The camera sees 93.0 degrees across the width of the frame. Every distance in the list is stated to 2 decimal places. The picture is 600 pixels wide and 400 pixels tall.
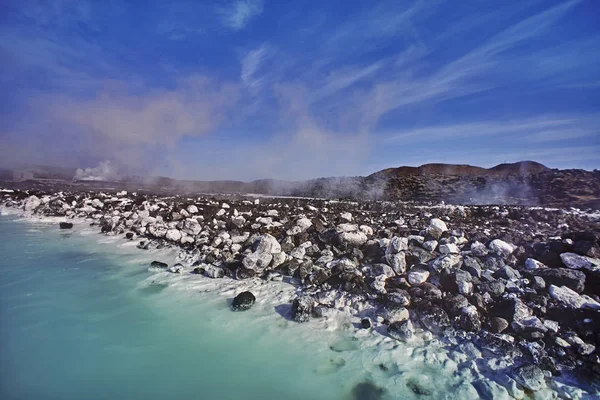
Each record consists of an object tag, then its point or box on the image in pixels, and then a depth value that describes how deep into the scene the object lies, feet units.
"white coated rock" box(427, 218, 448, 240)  18.53
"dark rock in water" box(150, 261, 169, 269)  19.42
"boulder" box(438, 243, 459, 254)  15.74
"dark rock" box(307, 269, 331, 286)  15.79
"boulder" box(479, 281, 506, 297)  12.39
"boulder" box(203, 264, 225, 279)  17.71
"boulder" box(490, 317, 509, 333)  10.75
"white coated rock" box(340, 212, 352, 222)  28.56
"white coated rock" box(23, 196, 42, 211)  47.73
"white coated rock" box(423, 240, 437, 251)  16.61
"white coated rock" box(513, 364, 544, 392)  8.57
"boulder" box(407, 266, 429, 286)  13.89
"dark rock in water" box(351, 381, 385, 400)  8.72
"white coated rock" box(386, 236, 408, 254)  16.51
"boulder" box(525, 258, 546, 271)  14.16
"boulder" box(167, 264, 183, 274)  18.52
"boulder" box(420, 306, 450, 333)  11.51
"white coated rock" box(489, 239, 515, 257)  15.49
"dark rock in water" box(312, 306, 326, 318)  13.23
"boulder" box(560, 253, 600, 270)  13.34
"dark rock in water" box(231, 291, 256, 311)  13.96
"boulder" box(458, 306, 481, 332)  11.09
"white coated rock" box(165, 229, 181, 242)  24.87
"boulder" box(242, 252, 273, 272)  17.70
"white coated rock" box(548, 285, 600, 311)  11.02
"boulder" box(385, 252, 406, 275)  15.48
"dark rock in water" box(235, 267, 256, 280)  17.37
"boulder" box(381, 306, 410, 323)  12.17
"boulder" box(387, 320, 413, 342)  11.20
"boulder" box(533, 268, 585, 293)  12.30
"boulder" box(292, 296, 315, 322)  13.00
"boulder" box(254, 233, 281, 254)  18.47
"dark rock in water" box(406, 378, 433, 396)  8.75
